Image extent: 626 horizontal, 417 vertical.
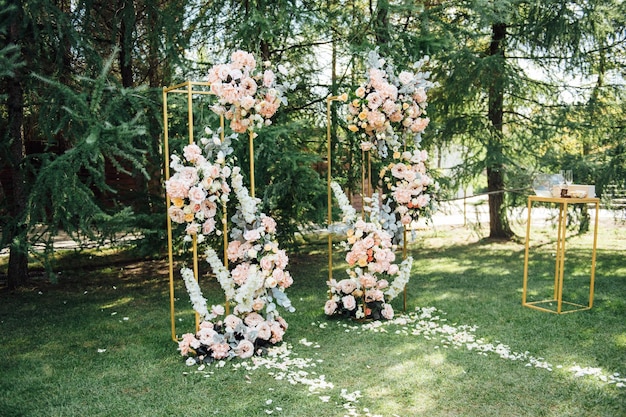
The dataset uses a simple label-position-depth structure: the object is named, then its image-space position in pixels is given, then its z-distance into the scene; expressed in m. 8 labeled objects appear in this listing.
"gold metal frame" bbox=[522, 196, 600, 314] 4.83
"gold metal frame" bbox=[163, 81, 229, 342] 3.93
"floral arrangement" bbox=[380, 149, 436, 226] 4.81
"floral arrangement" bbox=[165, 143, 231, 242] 3.75
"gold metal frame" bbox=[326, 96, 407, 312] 4.81
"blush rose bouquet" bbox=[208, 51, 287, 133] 3.92
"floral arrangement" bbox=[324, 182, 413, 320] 4.71
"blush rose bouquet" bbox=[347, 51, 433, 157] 4.70
